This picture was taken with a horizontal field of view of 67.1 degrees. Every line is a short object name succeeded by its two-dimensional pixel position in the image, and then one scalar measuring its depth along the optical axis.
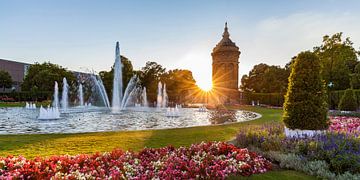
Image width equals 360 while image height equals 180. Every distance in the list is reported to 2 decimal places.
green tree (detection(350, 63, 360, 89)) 28.83
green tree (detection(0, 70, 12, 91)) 54.54
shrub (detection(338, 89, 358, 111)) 20.34
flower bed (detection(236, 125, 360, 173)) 5.08
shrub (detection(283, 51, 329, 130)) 7.51
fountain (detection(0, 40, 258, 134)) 11.77
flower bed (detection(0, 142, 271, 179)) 4.63
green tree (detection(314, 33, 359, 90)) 32.78
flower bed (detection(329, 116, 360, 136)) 8.36
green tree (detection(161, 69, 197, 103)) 47.41
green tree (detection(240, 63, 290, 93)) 45.88
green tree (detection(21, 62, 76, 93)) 48.28
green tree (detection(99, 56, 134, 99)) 42.88
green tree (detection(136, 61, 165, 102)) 47.44
